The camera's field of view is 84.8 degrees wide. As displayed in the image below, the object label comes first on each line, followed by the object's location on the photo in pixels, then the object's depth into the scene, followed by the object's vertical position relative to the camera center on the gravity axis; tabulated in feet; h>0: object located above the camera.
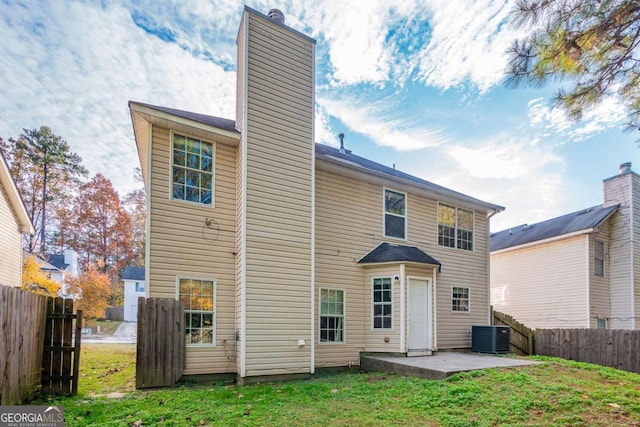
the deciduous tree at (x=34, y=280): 47.04 -3.56
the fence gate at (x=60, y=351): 18.30 -5.15
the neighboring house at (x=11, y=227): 36.60 +3.05
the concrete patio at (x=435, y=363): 22.40 -7.84
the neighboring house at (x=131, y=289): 90.63 -9.19
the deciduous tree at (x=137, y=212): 90.17 +10.89
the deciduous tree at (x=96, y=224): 83.25 +7.26
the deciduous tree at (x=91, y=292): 59.82 -6.67
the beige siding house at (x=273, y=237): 23.68 +1.33
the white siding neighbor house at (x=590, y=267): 45.85 -1.40
